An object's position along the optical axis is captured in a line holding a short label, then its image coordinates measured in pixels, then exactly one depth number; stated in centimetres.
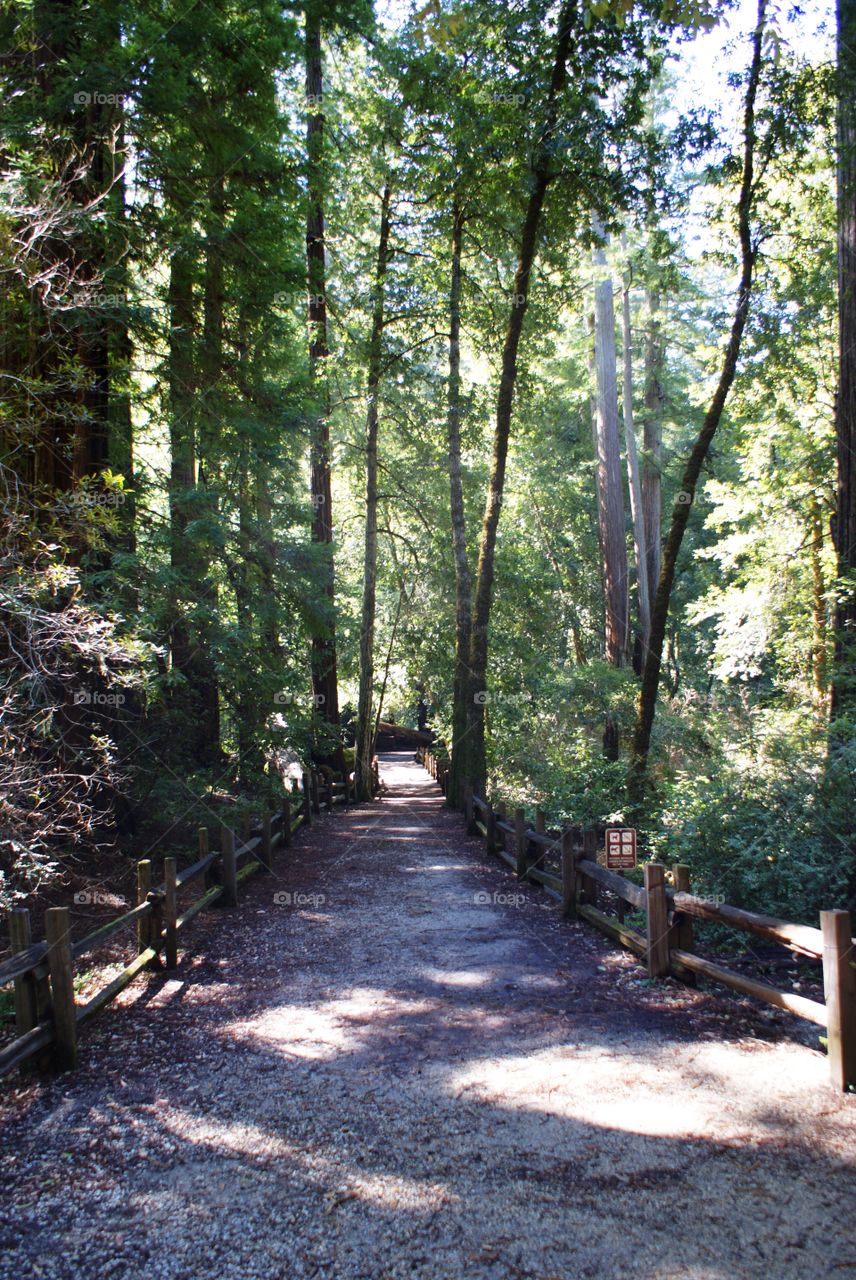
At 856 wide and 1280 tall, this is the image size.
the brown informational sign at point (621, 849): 715
